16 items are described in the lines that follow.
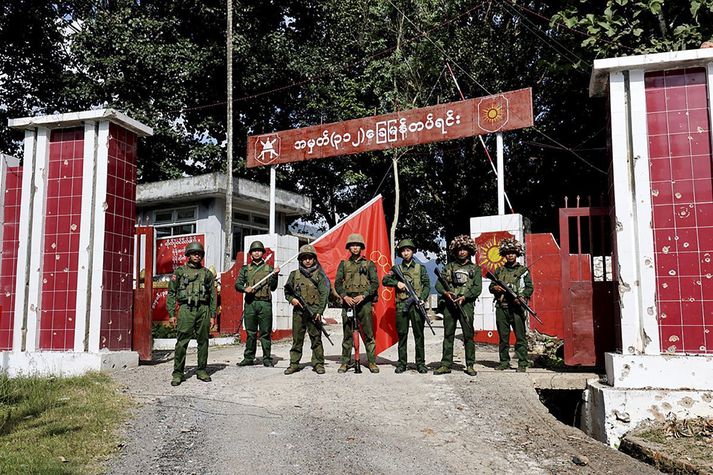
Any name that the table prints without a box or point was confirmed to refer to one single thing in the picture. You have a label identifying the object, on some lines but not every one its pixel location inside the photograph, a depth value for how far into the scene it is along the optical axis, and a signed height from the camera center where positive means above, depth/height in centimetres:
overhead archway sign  1062 +303
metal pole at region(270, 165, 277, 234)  1312 +201
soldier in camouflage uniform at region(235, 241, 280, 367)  899 -12
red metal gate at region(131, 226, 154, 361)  898 -30
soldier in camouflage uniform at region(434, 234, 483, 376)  807 -7
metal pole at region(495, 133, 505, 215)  1066 +199
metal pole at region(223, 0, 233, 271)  1555 +199
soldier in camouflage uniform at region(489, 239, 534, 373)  838 -12
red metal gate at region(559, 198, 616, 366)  711 -13
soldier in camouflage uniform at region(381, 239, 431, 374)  831 -4
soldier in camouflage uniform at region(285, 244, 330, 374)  817 -6
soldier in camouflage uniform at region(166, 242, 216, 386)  765 -7
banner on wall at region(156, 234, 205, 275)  1656 +115
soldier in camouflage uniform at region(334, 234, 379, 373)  830 +6
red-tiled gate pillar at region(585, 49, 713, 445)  600 +52
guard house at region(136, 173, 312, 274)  1644 +244
